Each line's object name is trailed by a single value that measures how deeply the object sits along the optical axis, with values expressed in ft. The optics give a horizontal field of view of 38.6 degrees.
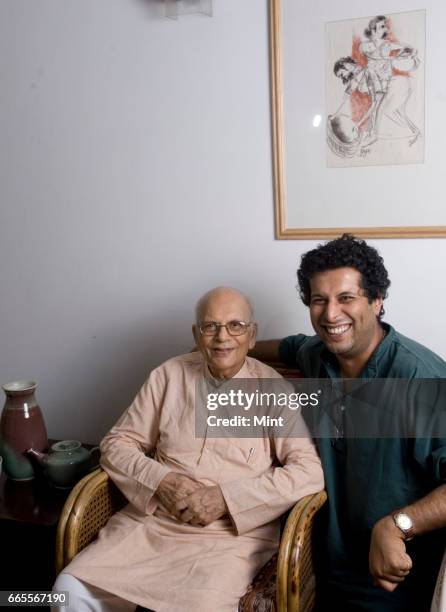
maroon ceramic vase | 7.43
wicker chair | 5.30
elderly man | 5.68
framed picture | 6.63
